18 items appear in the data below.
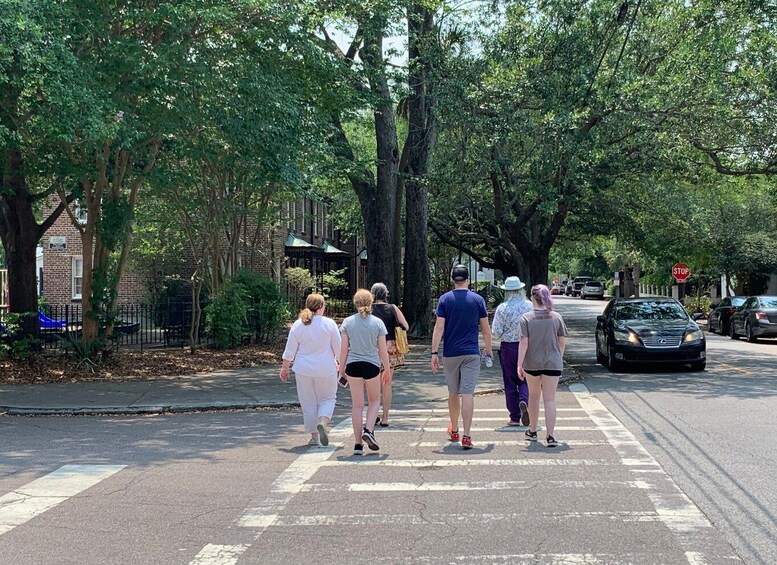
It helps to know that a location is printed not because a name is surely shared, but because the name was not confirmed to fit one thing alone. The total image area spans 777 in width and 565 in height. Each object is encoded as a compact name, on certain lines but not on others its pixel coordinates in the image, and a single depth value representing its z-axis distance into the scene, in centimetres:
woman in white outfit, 859
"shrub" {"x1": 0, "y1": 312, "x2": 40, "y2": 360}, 1623
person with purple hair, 855
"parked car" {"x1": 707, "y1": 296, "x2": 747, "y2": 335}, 2922
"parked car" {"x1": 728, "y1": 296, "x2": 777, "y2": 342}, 2492
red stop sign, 4016
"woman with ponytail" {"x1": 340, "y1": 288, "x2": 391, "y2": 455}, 836
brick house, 2916
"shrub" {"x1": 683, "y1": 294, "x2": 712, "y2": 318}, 4369
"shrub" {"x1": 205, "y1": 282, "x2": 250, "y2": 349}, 1992
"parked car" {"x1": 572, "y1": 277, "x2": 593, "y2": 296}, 8718
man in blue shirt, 838
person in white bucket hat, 980
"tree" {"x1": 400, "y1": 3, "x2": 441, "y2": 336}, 2008
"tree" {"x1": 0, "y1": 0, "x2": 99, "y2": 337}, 1045
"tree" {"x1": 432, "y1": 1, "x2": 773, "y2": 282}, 1764
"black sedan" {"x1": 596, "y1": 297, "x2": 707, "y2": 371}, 1587
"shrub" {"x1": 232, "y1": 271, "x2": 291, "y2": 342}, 2170
